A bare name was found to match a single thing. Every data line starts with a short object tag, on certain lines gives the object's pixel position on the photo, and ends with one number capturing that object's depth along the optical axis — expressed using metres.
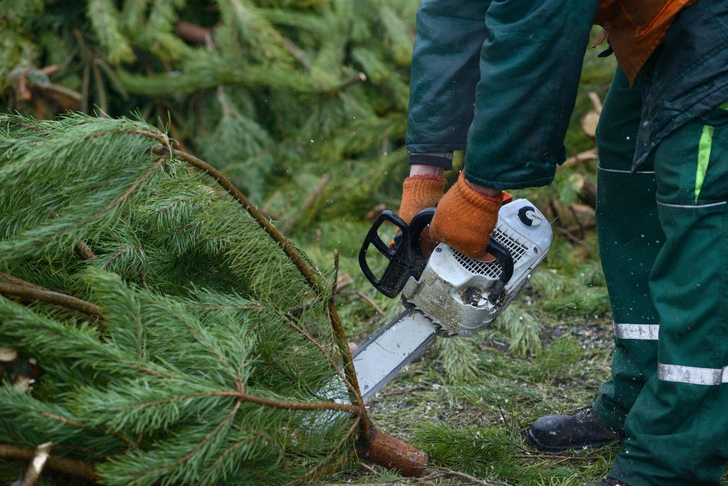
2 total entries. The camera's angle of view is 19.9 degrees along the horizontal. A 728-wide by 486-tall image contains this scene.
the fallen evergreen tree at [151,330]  3.06
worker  3.25
